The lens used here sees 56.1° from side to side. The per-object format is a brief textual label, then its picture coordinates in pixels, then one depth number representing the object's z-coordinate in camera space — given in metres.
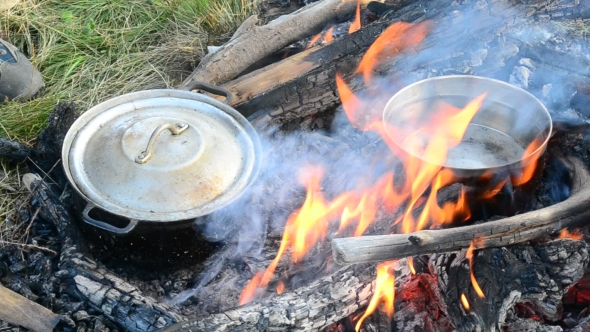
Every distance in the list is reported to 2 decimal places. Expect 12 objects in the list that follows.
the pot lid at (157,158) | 2.15
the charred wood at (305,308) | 2.08
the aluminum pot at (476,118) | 2.76
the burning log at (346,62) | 3.16
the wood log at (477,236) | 2.04
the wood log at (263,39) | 3.46
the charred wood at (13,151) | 3.08
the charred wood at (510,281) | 2.30
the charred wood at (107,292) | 2.21
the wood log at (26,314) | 2.19
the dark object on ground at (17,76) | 3.72
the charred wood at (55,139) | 2.92
